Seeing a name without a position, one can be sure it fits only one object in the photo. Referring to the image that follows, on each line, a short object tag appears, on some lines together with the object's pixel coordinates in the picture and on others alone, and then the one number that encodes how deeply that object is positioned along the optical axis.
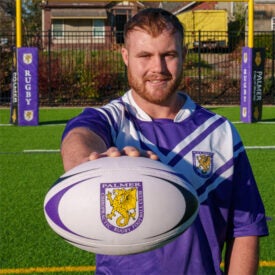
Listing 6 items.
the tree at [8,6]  42.38
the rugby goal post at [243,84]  14.51
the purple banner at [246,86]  15.25
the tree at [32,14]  49.08
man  2.46
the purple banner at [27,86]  14.49
